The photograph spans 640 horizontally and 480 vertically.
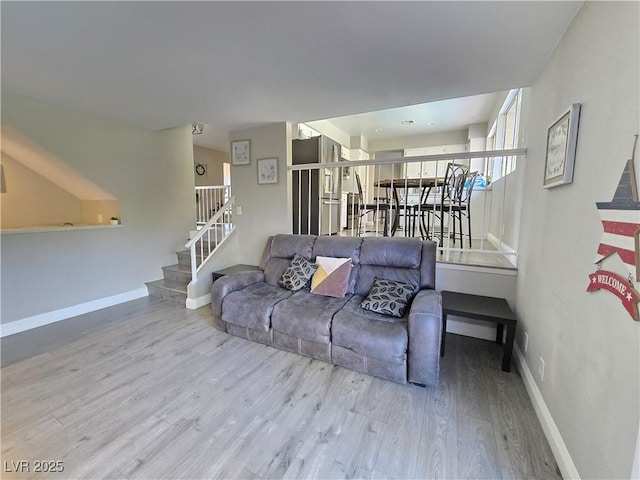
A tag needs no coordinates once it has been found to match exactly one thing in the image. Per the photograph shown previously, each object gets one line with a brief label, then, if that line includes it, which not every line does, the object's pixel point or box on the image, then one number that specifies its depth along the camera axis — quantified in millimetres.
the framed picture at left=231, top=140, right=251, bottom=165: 3953
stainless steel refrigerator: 4129
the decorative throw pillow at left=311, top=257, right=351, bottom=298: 2705
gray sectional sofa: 1976
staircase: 3672
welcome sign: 946
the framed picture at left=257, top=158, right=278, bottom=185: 3754
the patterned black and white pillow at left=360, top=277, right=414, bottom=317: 2277
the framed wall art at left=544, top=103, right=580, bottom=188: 1471
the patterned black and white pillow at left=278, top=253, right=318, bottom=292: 2904
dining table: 3469
